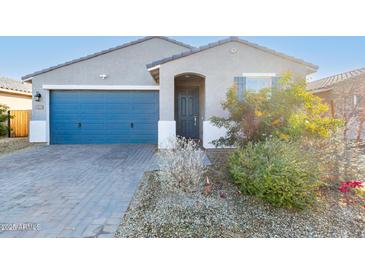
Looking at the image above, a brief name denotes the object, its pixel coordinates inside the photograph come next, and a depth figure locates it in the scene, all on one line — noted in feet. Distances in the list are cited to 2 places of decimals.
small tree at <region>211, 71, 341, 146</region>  16.46
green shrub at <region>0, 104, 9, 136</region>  44.09
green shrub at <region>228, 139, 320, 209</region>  12.15
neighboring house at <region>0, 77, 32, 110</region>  51.26
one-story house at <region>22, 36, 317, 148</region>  37.24
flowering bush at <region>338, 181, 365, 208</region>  14.05
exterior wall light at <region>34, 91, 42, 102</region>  37.35
